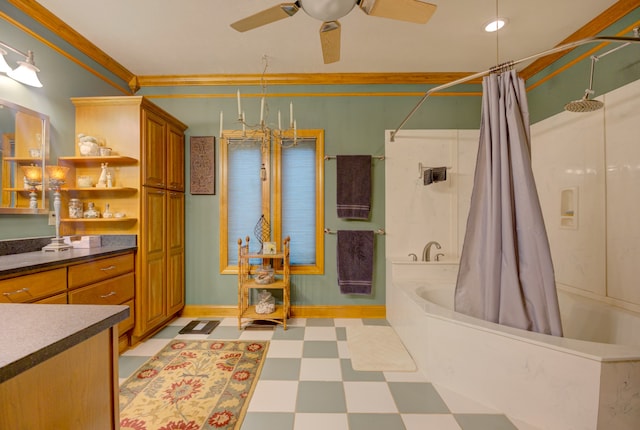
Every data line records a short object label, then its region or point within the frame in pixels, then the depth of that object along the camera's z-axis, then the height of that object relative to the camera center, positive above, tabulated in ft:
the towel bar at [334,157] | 9.69 +1.95
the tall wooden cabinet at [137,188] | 7.56 +0.71
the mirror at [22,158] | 6.00 +1.27
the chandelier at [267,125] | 9.31 +2.93
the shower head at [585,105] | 5.67 +2.22
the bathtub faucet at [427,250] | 9.06 -1.17
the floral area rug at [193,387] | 5.00 -3.58
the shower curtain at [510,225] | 5.13 -0.21
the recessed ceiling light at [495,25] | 7.02 +4.78
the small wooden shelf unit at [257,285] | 8.63 -2.19
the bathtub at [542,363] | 4.15 -2.60
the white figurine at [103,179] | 7.45 +0.93
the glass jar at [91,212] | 7.54 +0.06
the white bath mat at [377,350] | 6.57 -3.51
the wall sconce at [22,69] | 5.86 +3.08
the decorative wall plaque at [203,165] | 9.78 +1.70
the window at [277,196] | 9.75 +0.62
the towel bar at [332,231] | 9.69 -0.58
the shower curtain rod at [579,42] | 4.40 +2.72
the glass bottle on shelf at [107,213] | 7.55 +0.04
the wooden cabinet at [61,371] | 1.73 -1.10
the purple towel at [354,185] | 9.50 +0.97
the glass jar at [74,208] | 7.43 +0.17
